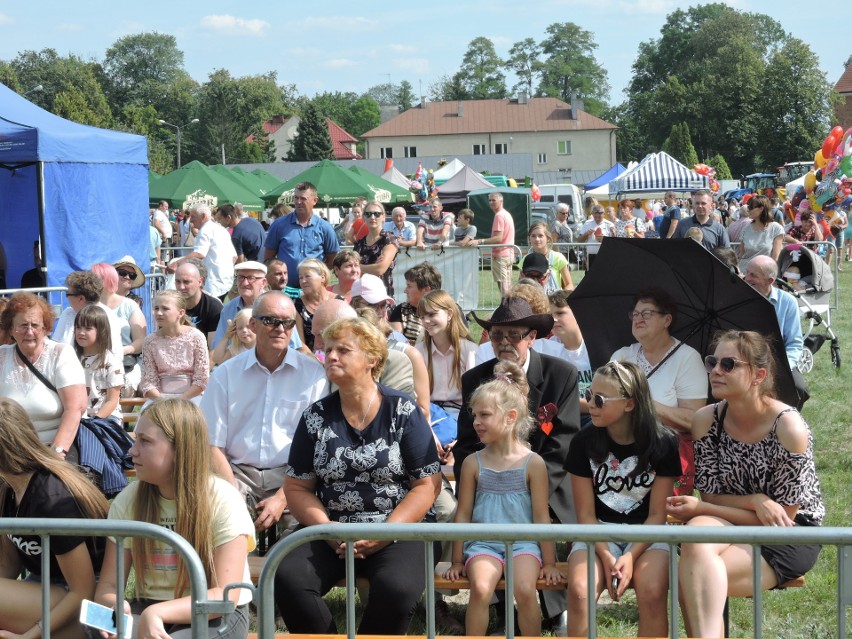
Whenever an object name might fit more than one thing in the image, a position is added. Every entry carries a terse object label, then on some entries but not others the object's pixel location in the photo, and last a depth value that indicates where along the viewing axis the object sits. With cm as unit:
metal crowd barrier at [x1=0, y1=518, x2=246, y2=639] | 307
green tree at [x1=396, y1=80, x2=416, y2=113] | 16316
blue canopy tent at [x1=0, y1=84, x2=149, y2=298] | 1255
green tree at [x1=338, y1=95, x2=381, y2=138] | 14425
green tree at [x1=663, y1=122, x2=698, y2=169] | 7525
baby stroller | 1189
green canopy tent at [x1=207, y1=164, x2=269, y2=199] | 3249
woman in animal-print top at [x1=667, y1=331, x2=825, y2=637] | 428
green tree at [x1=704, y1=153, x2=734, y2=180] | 7094
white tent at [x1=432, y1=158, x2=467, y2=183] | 4253
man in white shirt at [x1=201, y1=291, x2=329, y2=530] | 525
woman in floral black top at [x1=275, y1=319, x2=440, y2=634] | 444
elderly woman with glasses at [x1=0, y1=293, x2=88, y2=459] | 580
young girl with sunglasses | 427
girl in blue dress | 442
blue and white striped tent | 3391
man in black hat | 507
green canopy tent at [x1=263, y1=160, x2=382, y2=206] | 2781
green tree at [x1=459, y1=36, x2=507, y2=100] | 12594
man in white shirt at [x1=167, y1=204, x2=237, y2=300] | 1212
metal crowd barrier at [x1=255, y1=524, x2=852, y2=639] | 282
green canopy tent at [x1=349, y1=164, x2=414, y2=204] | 3059
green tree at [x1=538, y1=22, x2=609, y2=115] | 12450
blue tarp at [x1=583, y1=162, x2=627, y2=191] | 4769
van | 4297
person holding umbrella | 549
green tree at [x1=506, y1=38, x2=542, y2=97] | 12694
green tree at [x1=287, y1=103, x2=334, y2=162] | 9531
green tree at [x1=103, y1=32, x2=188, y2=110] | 13725
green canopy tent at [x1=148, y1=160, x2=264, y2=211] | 2850
